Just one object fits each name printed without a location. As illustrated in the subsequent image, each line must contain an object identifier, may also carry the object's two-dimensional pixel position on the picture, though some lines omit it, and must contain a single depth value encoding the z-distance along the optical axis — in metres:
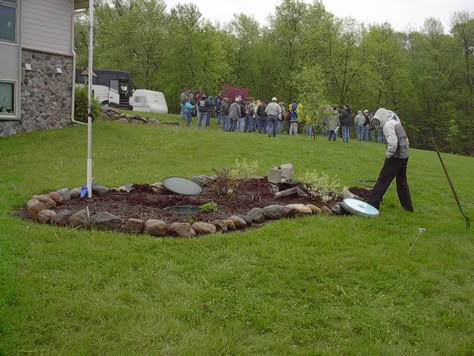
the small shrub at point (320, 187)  8.51
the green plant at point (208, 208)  7.25
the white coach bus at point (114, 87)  30.52
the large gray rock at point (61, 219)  6.53
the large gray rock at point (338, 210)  7.70
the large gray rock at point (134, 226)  6.30
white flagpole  6.92
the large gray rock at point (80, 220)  6.40
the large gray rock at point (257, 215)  7.04
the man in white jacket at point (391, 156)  8.05
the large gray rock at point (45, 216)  6.67
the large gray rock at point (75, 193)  7.90
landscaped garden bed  6.41
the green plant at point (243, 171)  9.26
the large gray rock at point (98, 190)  8.13
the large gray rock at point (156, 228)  6.24
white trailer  32.22
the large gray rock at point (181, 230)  6.20
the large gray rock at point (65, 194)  7.74
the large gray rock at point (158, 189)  8.47
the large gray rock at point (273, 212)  7.22
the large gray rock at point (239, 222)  6.73
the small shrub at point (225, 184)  8.42
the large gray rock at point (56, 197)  7.52
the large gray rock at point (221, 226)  6.53
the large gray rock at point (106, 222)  6.38
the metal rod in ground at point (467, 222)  7.60
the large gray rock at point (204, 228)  6.34
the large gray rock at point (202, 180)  9.23
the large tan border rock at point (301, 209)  7.40
